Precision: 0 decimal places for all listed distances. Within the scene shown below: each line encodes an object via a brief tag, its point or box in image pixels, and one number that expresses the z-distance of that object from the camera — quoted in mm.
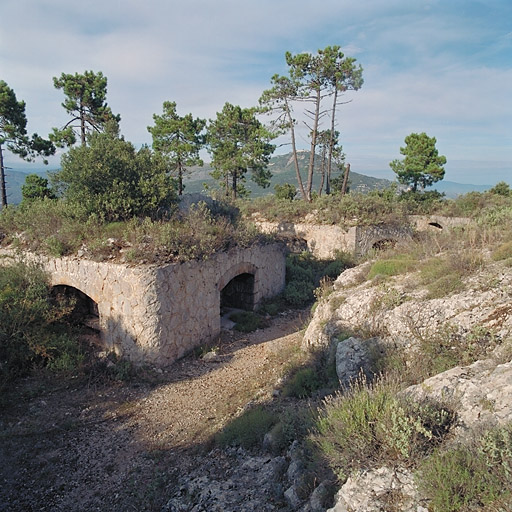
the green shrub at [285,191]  23172
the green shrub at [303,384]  5648
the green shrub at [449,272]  5762
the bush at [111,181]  8531
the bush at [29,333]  6734
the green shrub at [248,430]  4480
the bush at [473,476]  2328
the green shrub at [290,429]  4035
